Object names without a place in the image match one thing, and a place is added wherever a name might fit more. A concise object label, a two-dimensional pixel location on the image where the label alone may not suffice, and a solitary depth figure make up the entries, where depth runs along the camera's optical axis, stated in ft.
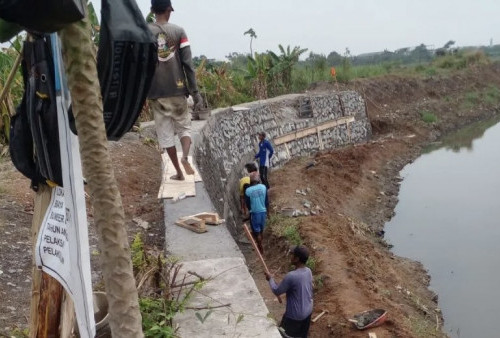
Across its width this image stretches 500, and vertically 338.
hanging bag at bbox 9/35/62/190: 5.77
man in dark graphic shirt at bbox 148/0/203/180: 15.59
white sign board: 5.08
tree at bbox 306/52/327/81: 75.97
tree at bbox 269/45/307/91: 63.31
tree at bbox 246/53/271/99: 59.88
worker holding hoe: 15.83
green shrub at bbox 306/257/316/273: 27.64
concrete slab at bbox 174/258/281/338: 9.86
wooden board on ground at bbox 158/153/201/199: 17.35
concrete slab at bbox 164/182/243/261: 13.42
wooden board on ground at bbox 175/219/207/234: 14.65
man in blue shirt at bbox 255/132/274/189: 36.06
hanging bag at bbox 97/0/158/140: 4.80
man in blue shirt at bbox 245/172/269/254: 25.73
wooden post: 6.45
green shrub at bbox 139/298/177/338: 9.15
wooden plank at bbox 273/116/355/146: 50.42
